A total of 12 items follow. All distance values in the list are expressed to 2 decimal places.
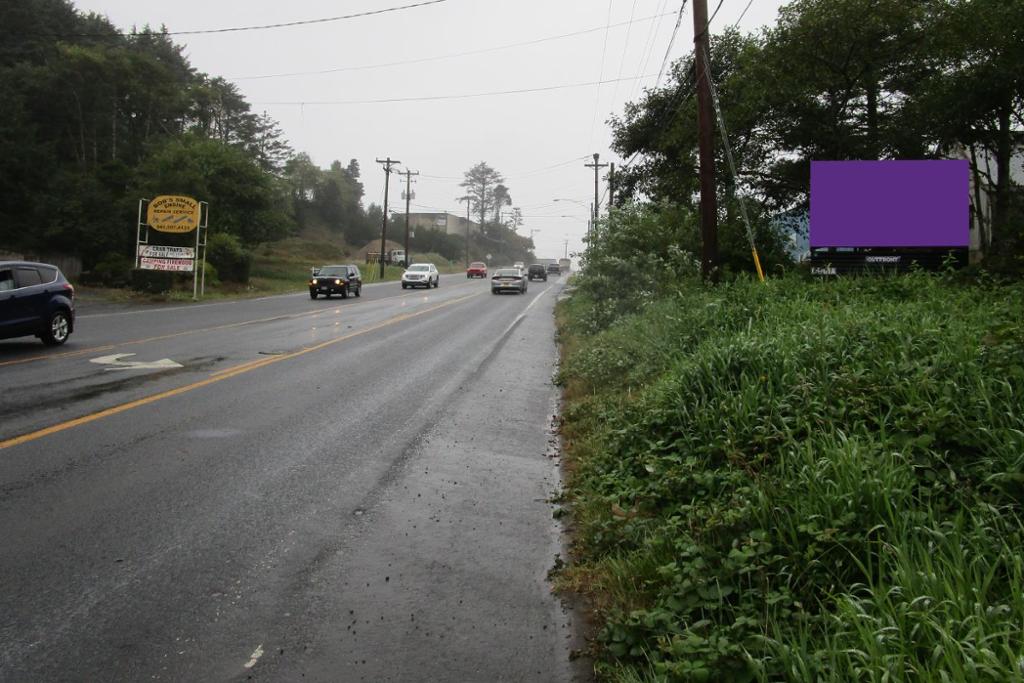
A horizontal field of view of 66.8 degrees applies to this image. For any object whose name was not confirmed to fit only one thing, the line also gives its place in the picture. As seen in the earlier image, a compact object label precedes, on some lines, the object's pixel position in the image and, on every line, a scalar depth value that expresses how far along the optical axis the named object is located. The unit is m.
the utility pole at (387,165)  65.88
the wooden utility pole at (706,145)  14.43
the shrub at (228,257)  39.75
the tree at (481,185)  142.50
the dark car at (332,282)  35.81
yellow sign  33.25
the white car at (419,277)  48.50
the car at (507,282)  43.88
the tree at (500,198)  147.38
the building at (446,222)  154.00
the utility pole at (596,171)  64.19
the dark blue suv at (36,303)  12.97
